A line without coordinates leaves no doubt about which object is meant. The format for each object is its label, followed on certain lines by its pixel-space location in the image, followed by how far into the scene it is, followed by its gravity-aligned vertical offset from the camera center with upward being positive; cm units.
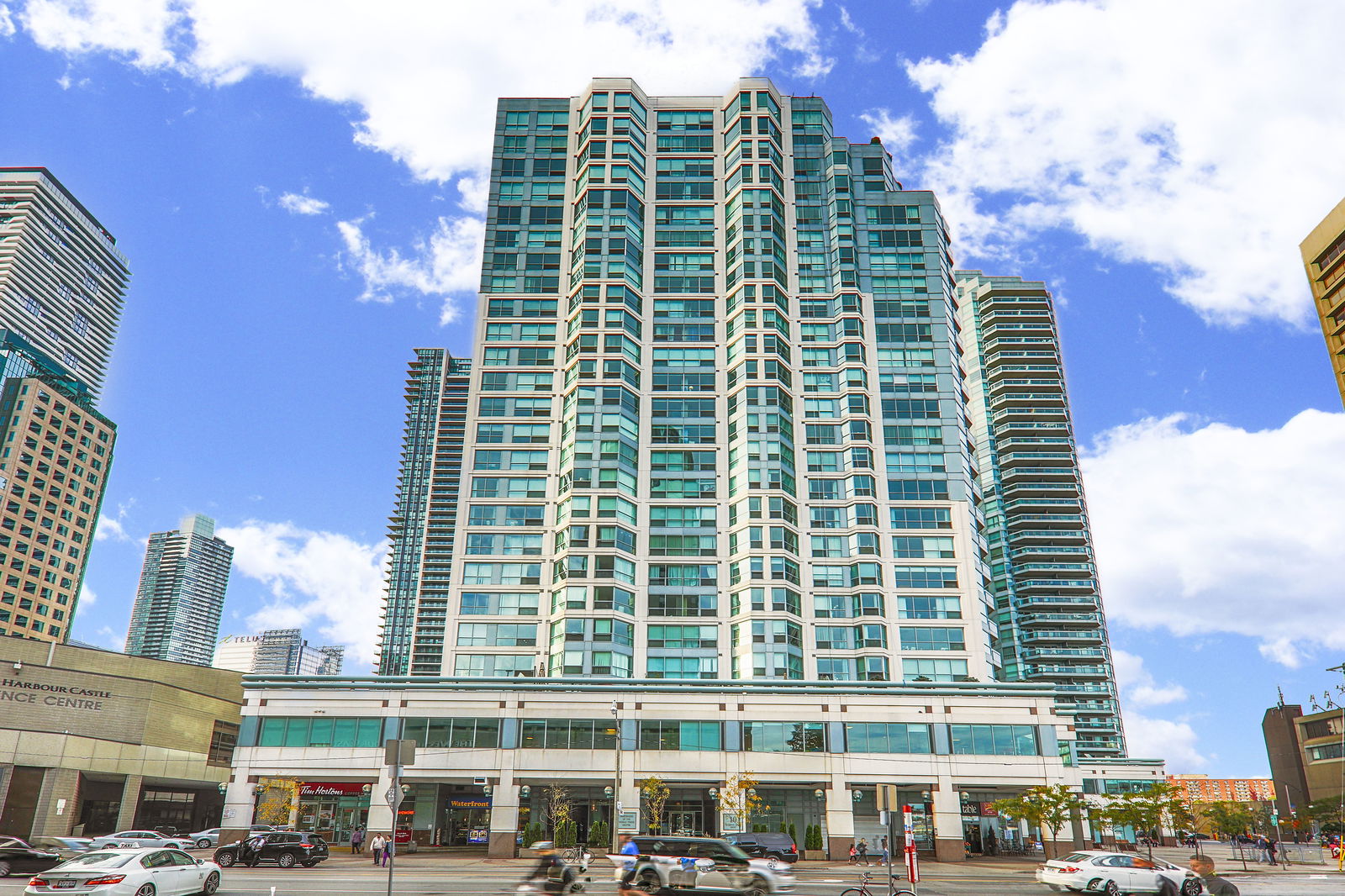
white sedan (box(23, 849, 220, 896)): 2277 -192
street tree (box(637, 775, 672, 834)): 6150 +35
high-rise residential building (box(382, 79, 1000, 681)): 8188 +3565
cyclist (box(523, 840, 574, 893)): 2891 -220
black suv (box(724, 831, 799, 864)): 4856 -217
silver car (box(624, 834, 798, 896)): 2975 -205
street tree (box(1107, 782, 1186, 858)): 5484 +0
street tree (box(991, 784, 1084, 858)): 5669 +1
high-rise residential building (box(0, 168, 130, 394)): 19212 +10482
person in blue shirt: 2977 -215
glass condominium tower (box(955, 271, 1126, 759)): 13962 +4487
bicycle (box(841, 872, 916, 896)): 2781 -247
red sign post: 2714 -143
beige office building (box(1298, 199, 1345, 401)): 5597 +3124
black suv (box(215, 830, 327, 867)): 4184 -229
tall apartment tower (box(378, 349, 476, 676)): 18200 +5116
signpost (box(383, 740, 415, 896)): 2359 +110
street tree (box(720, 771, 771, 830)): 6138 +53
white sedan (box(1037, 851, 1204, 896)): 3431 -241
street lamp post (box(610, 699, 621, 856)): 5169 -50
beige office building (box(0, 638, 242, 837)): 6388 +379
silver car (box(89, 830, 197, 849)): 3709 -179
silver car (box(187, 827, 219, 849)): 5781 -247
